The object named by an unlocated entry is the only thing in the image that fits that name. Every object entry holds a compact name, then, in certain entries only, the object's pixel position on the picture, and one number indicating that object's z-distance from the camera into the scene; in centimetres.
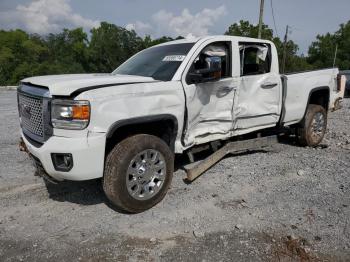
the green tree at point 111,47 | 4750
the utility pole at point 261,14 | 1842
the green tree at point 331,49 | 5509
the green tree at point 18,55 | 4959
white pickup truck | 324
